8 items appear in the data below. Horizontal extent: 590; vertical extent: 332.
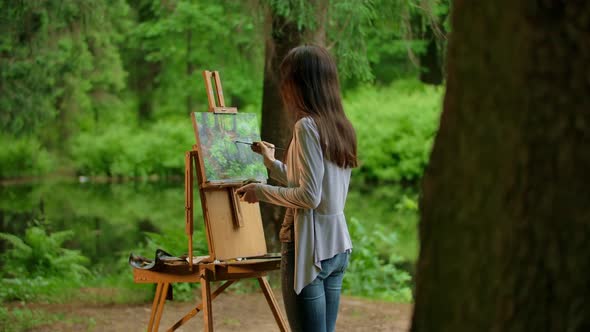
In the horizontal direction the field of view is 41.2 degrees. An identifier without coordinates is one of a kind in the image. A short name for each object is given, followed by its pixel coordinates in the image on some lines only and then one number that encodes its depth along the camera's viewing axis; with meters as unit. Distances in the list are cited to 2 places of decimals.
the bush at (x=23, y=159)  22.38
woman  2.83
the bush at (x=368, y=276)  7.44
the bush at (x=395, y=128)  19.27
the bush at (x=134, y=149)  22.94
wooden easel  3.61
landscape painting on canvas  3.73
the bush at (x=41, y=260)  7.57
